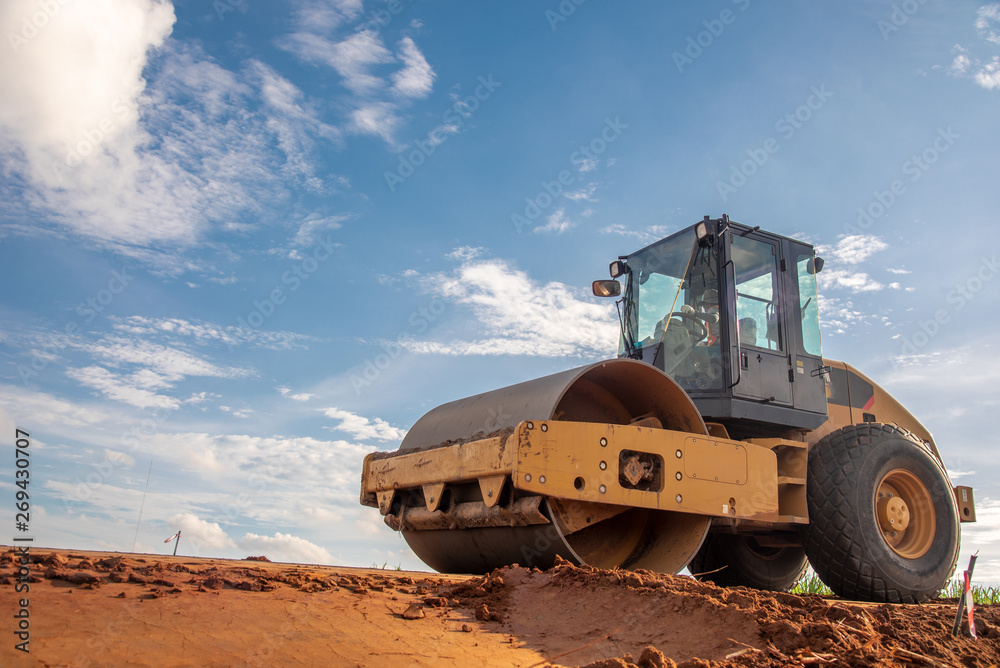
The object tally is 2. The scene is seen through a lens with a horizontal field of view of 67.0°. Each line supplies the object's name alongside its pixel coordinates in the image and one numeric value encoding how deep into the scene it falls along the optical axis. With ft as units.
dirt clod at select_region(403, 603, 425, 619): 10.29
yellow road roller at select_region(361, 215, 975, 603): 14.53
